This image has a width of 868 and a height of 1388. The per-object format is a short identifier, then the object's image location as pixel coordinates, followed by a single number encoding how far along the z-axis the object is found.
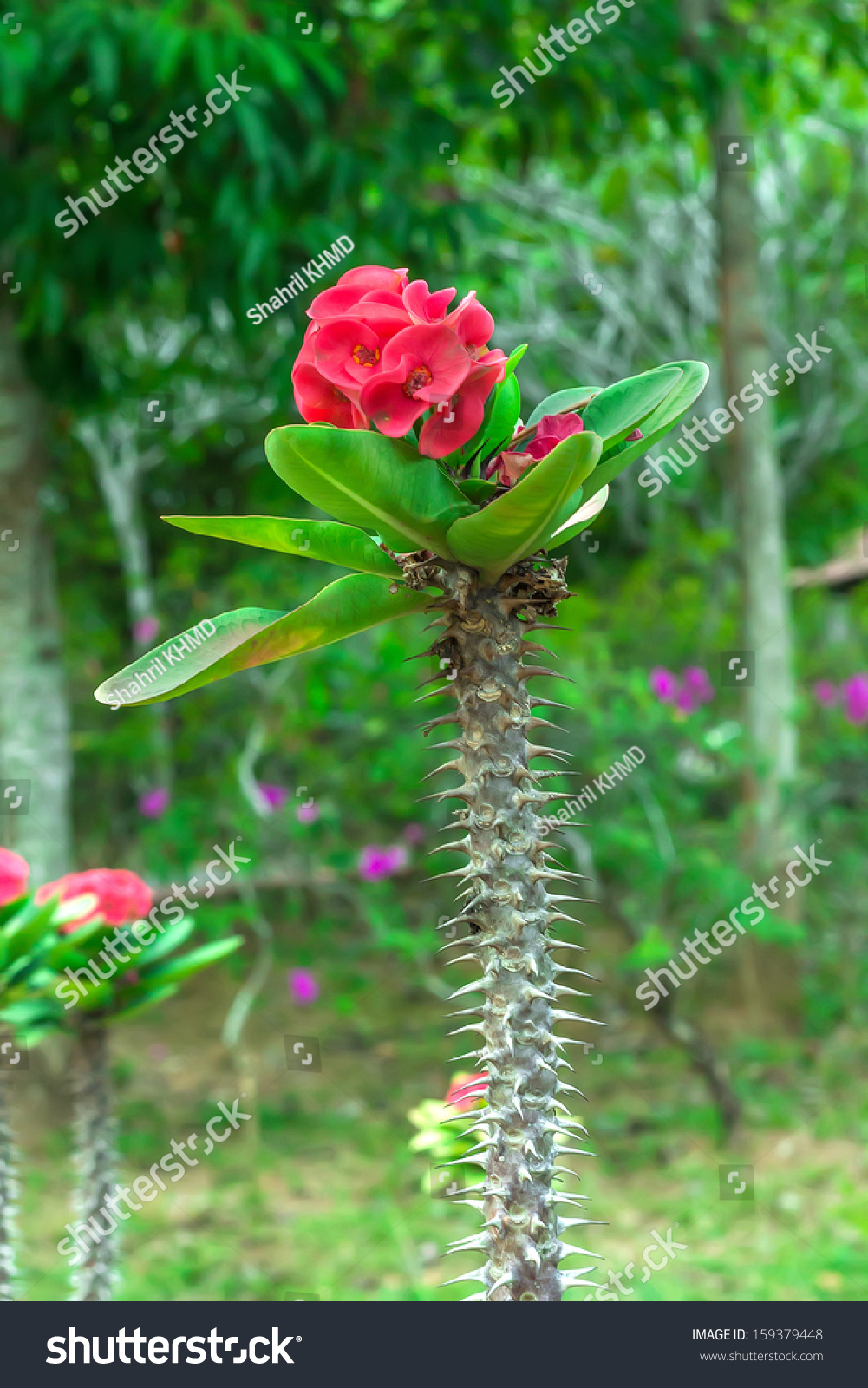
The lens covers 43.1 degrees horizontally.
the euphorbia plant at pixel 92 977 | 1.22
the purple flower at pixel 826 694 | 4.92
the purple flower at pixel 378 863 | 3.78
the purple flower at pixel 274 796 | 4.07
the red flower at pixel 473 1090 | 0.77
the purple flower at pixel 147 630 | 4.47
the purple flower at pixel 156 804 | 4.37
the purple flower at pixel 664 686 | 4.08
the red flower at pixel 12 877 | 1.29
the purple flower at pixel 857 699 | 4.58
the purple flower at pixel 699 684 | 4.21
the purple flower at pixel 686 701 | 4.15
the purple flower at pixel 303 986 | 3.83
